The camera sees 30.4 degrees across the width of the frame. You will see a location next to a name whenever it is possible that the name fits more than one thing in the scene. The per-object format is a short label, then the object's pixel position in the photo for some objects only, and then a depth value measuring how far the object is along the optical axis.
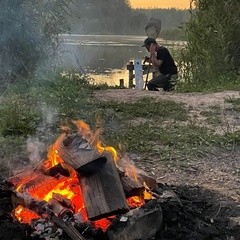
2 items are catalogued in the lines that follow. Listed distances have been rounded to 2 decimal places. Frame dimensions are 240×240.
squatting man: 10.34
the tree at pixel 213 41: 9.99
